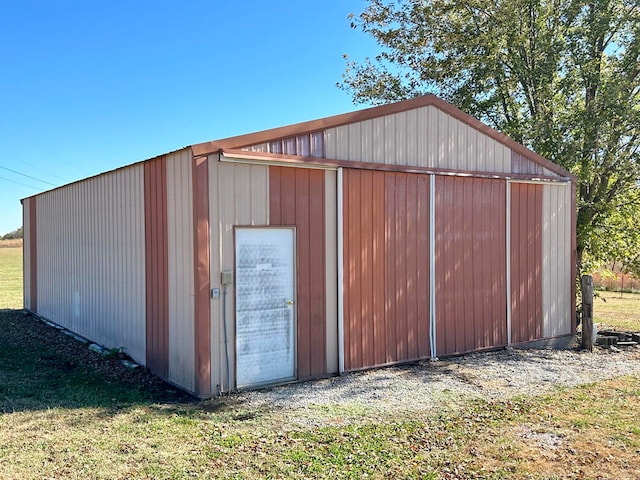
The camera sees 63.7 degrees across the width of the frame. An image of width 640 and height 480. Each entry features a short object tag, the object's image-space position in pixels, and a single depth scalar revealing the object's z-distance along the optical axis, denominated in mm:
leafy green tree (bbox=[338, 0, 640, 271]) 9320
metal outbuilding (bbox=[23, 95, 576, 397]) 5551
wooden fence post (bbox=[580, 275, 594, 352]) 8258
